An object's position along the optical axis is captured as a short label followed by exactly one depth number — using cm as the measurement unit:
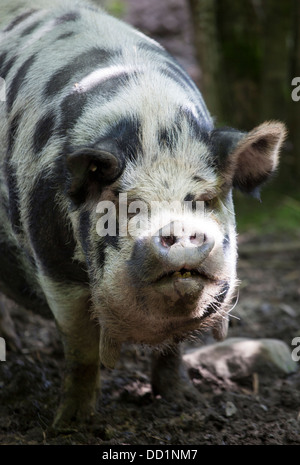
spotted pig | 309
